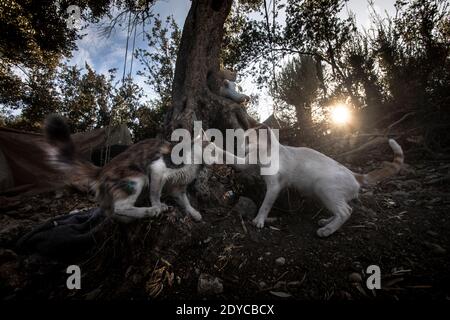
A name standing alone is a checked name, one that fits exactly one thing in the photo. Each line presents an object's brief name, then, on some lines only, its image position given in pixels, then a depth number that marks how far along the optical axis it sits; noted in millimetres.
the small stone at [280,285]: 460
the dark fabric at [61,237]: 646
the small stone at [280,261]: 518
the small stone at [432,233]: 591
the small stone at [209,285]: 456
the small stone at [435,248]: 522
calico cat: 588
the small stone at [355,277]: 459
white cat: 639
